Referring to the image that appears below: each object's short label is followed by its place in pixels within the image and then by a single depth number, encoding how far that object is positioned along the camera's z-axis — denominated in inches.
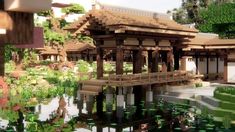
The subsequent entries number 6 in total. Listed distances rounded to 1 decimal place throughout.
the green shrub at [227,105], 680.4
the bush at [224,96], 700.0
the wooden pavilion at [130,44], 808.4
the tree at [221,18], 1448.2
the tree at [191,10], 2490.2
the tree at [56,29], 1691.7
